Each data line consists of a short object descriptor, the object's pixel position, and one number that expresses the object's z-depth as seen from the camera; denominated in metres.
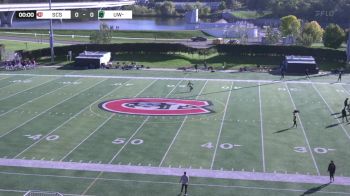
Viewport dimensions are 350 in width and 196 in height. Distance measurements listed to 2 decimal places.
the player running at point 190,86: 41.69
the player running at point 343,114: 31.94
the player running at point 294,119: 30.68
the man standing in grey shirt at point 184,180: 20.36
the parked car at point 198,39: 89.06
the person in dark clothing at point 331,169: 21.72
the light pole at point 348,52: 55.19
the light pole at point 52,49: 57.42
